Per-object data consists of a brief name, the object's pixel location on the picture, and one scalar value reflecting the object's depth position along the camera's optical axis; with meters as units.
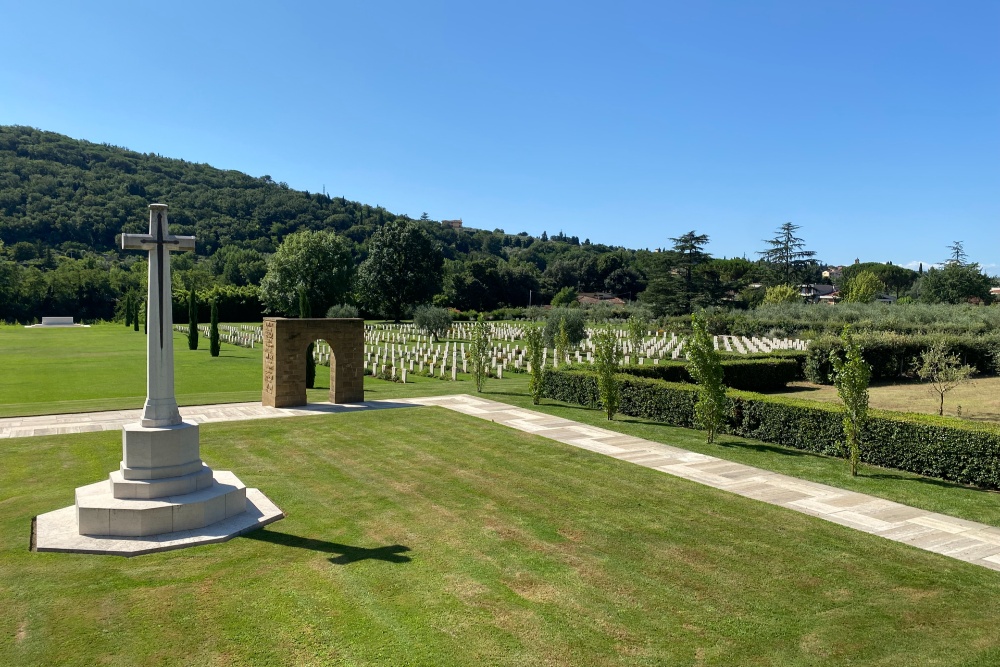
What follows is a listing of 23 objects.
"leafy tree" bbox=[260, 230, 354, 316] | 58.72
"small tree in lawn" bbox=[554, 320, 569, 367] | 29.30
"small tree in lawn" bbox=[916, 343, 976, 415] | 17.30
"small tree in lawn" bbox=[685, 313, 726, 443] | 13.27
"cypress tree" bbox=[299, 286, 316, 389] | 20.51
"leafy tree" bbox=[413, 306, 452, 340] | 43.84
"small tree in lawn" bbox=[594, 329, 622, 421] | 16.03
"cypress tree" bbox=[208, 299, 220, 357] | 33.62
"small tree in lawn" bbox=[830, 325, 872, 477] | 11.03
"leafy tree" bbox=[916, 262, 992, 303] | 72.81
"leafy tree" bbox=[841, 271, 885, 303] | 73.00
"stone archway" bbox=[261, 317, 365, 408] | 17.00
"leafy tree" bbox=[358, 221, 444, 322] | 64.12
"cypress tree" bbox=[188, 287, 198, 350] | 38.62
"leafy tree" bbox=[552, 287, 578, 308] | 86.38
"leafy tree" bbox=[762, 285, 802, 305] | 68.81
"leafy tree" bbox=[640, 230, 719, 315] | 58.62
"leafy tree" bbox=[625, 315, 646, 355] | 31.66
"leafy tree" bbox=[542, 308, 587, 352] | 33.84
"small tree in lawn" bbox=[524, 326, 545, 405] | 18.38
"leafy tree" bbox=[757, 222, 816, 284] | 88.62
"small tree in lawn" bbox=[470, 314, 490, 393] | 20.70
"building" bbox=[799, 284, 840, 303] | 85.25
